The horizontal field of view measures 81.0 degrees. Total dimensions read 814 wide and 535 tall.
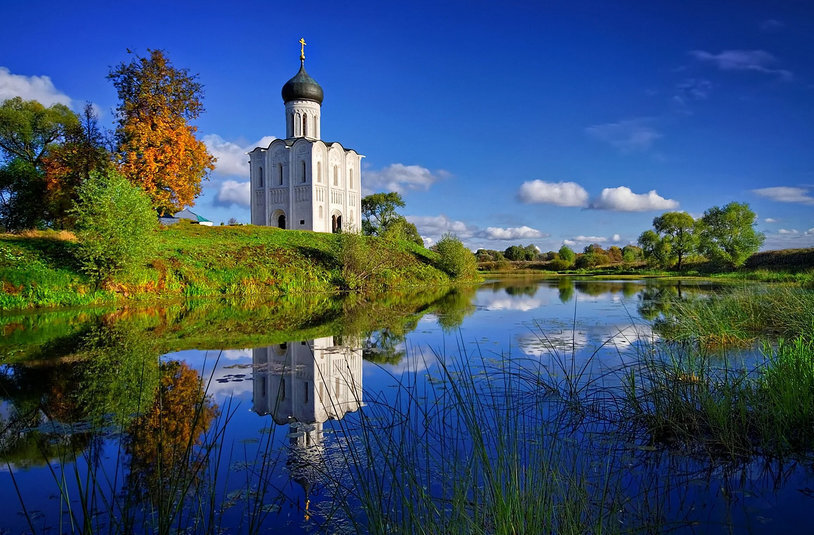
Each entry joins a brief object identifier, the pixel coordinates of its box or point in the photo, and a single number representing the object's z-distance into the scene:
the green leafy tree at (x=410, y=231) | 61.88
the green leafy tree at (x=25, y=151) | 33.31
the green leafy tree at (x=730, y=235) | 40.91
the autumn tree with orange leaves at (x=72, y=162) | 23.70
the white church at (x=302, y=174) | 40.75
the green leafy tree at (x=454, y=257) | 36.94
